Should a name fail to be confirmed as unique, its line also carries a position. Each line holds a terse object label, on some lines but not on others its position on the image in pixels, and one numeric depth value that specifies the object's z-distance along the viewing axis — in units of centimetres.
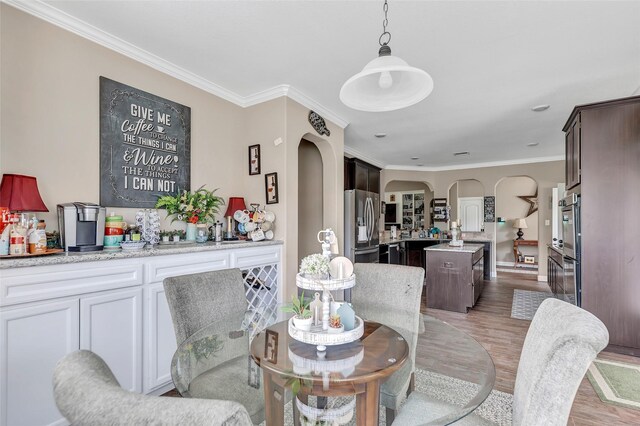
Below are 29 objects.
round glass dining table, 109
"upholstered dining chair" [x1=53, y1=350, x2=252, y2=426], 48
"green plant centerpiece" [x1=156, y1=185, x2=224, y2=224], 272
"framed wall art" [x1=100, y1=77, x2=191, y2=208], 241
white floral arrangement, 135
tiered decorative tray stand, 124
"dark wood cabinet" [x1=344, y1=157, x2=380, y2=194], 548
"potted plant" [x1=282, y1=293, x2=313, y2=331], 131
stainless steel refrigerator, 454
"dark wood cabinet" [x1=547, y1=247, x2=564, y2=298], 421
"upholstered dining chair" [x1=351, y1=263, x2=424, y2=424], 173
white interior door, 868
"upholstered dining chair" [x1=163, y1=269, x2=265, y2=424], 133
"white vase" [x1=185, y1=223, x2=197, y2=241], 287
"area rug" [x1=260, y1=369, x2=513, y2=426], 166
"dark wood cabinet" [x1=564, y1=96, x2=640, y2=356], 297
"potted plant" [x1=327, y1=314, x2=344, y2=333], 129
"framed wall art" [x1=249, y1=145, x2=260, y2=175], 343
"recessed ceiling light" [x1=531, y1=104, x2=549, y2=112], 372
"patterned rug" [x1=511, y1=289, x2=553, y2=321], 424
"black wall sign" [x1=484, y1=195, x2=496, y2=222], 726
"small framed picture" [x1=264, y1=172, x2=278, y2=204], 328
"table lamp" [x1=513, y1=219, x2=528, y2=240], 893
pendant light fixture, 145
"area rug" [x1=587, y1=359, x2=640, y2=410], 225
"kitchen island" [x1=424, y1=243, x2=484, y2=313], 432
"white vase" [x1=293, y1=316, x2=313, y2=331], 131
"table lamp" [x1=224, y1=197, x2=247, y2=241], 318
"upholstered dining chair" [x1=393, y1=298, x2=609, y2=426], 83
